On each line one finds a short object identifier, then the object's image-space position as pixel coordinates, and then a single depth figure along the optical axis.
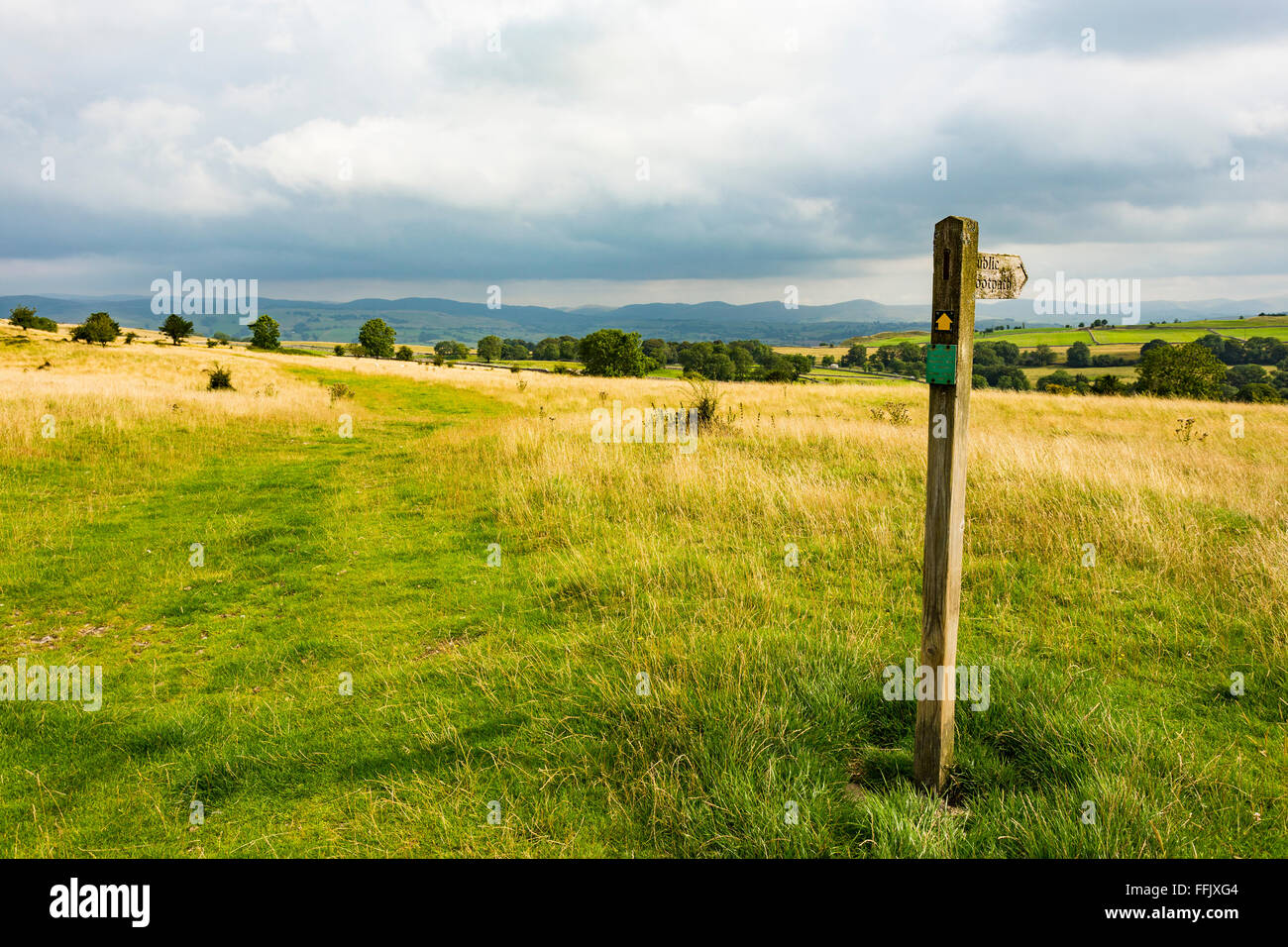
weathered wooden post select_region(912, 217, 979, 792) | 3.56
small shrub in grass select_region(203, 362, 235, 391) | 29.78
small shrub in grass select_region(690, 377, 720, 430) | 16.33
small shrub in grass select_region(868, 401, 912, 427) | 19.38
